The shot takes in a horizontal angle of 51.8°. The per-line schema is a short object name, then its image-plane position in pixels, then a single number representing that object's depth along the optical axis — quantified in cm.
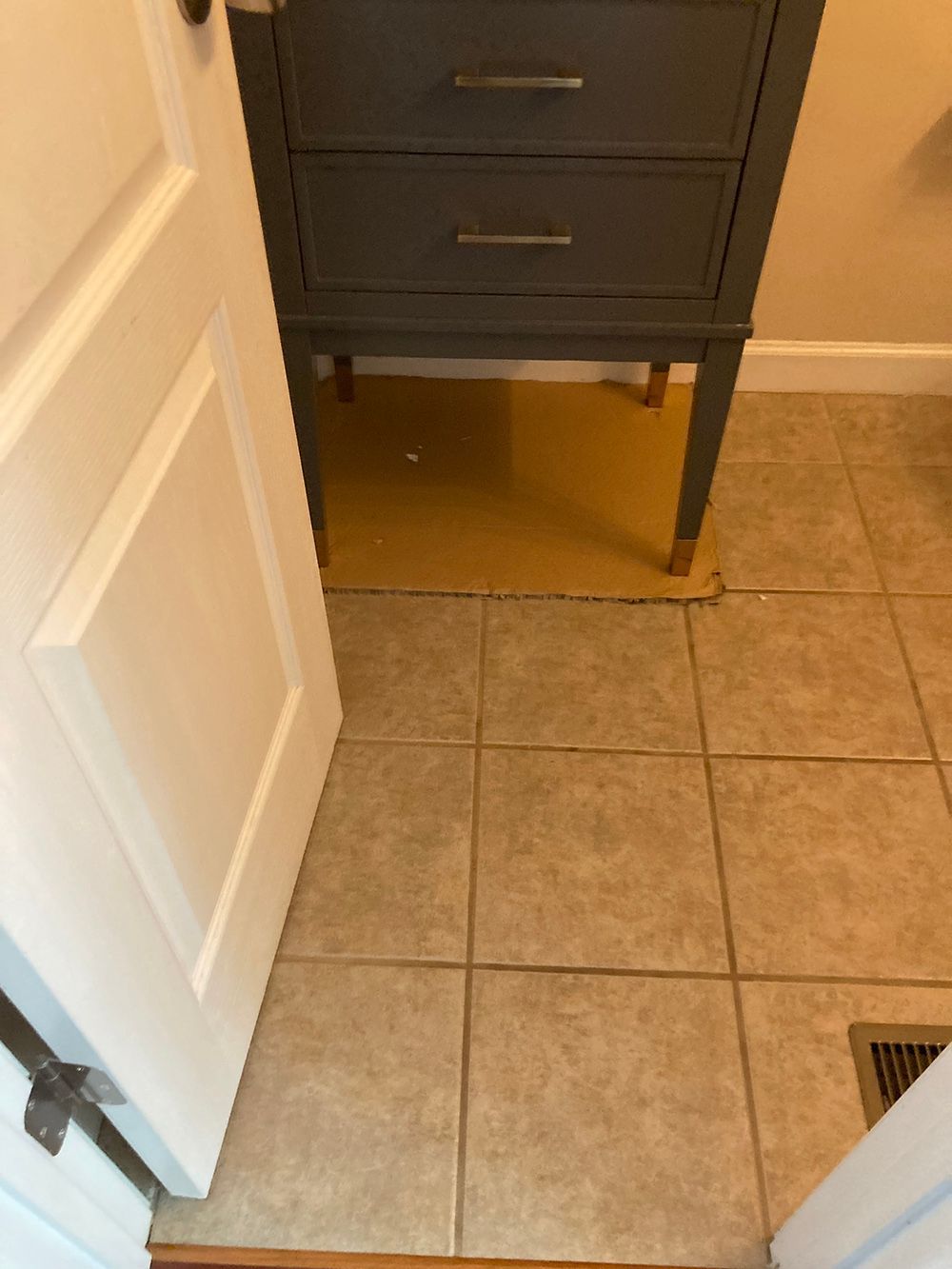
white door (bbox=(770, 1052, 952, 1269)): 62
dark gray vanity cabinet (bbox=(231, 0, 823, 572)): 107
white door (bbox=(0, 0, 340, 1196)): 57
